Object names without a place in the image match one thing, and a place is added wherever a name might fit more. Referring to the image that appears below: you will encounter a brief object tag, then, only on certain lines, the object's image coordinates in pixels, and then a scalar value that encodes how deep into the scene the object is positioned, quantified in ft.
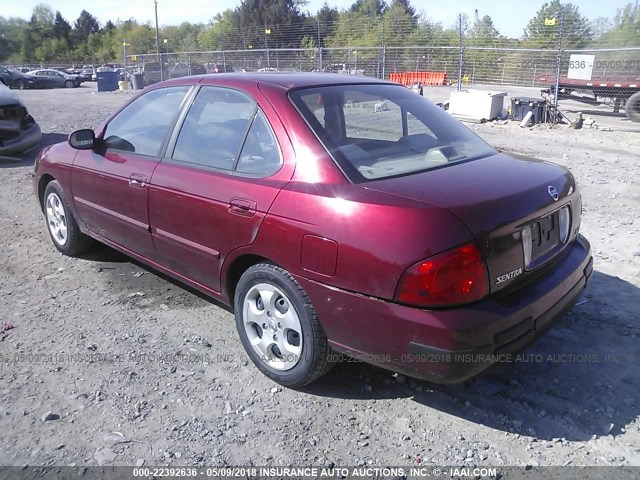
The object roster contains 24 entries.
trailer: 54.95
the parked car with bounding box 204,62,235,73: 103.31
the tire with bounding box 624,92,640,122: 50.93
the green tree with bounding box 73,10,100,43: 302.51
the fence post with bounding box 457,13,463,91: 61.26
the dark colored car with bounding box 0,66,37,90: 116.57
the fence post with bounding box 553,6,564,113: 47.16
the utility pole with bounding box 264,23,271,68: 94.88
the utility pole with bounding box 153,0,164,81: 101.35
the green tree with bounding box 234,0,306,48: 223.71
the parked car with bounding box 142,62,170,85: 108.17
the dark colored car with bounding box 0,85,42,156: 30.07
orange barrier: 90.02
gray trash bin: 101.96
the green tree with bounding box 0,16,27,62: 262.06
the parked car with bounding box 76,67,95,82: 154.10
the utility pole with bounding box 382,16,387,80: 68.05
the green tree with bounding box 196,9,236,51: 131.44
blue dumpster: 103.63
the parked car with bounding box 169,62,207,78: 104.29
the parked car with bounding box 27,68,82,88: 122.83
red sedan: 7.80
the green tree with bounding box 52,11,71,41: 288.71
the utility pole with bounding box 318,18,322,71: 74.74
